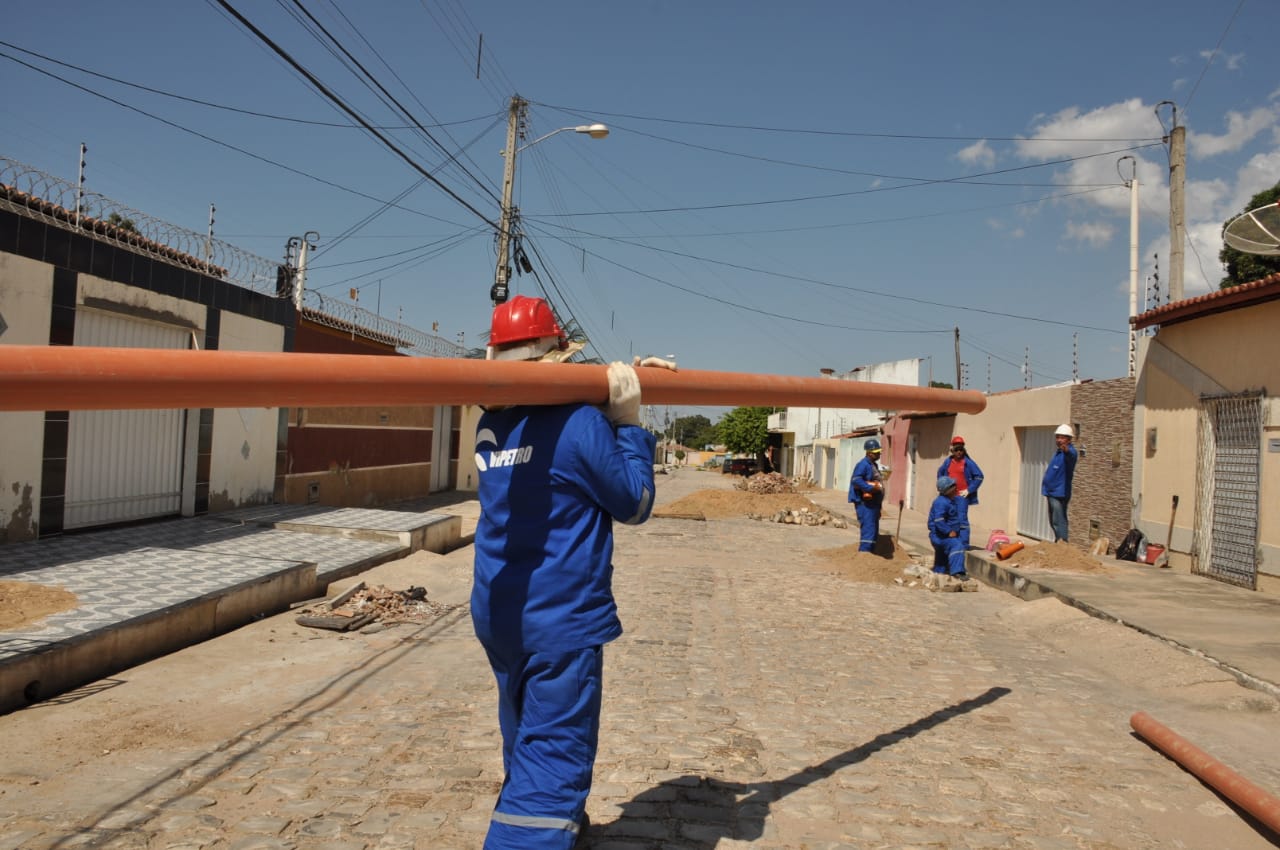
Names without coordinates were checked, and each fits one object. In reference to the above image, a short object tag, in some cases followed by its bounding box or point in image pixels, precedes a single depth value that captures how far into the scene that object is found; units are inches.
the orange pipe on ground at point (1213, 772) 134.4
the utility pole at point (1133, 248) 633.6
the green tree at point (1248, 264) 998.4
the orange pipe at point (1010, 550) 445.7
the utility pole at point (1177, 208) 553.9
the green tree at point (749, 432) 2657.5
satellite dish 347.5
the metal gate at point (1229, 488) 365.4
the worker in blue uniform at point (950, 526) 417.4
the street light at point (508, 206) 694.1
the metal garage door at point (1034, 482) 600.1
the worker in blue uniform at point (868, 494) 480.1
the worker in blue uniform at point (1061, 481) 459.5
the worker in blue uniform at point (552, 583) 97.7
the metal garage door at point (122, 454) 378.6
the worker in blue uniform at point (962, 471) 448.3
